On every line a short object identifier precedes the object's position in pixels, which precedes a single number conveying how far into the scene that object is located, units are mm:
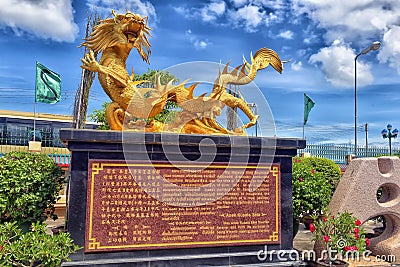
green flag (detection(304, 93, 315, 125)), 17656
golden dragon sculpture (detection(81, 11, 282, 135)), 4918
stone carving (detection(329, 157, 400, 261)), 5348
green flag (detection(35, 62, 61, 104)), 13805
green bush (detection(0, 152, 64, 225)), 4785
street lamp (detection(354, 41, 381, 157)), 12941
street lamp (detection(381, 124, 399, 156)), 17688
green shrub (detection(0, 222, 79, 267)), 3730
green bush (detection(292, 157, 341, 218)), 5855
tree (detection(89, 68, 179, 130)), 15672
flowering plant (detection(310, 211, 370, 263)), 4855
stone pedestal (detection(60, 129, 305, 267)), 4340
